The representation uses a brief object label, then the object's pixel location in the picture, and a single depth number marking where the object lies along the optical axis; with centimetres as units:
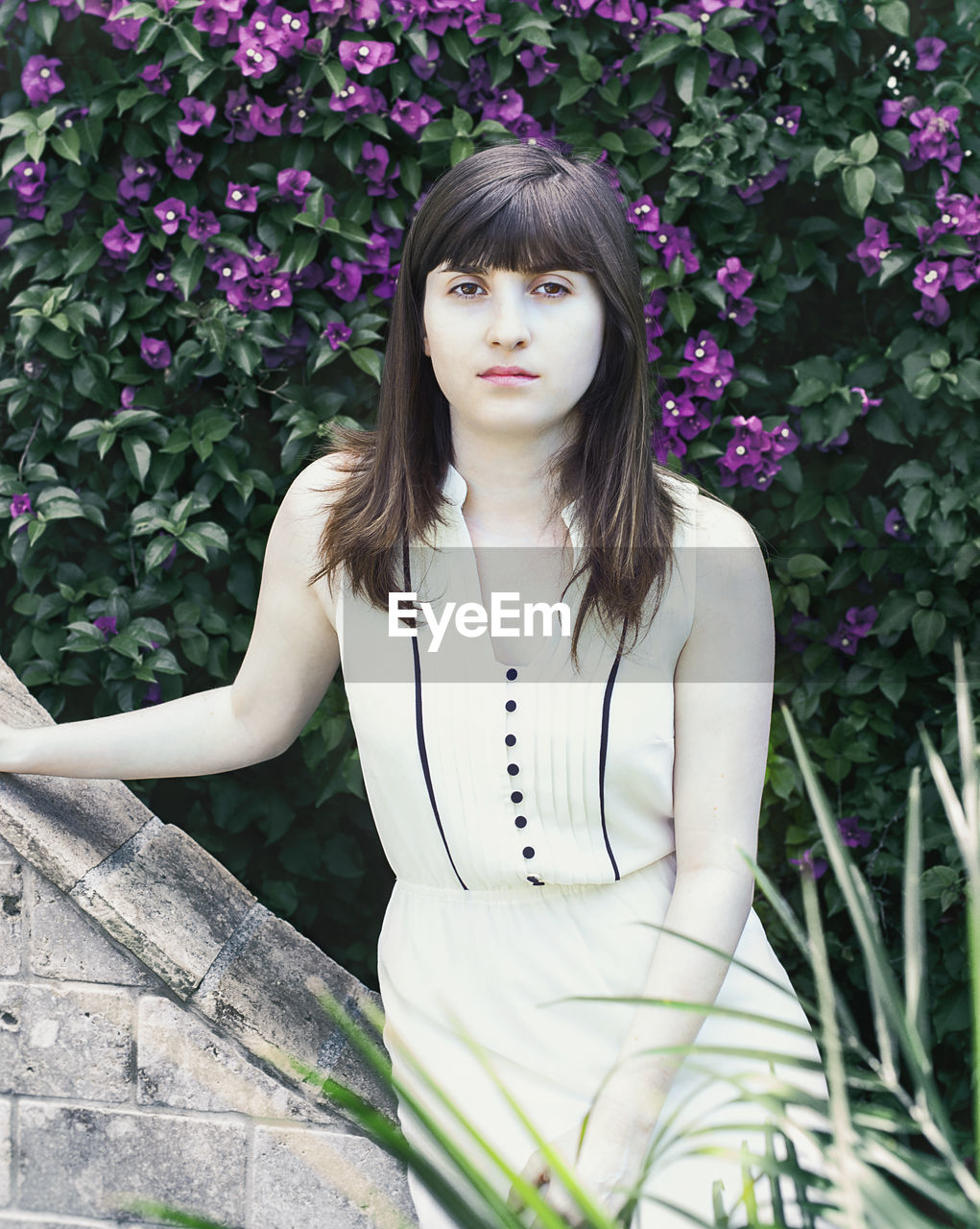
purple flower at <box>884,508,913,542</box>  206
